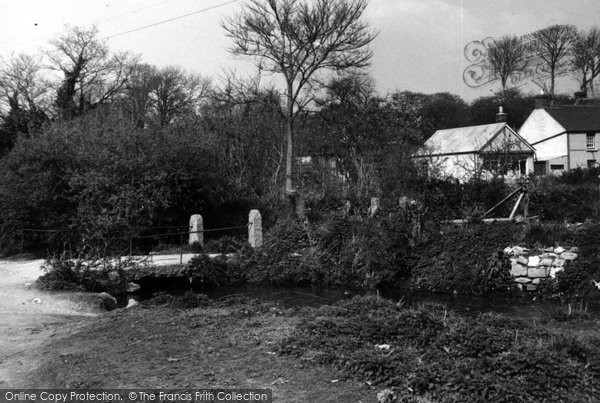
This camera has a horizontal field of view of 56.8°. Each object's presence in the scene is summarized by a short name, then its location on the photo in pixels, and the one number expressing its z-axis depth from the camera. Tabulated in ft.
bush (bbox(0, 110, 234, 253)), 60.29
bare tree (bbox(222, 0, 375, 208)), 80.33
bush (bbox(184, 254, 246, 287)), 50.08
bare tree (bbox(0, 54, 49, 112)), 130.93
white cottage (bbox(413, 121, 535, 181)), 79.71
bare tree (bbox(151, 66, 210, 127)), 150.30
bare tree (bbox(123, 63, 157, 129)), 141.28
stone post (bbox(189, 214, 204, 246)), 62.64
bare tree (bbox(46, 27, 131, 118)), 132.26
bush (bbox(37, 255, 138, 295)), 38.70
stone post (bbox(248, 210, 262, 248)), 59.98
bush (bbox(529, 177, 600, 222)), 61.52
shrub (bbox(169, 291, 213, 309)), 29.73
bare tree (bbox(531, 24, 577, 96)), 130.82
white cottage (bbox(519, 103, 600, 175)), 145.48
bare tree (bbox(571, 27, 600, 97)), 153.83
